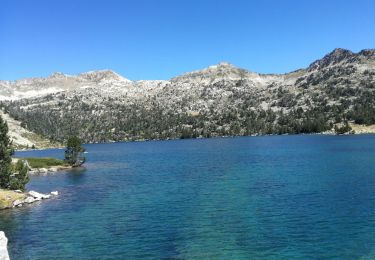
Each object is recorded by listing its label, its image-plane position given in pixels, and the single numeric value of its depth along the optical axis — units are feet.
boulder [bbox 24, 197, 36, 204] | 252.28
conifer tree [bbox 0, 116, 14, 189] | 272.72
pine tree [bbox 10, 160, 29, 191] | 277.23
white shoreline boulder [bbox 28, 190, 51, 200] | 265.93
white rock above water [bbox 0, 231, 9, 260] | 124.36
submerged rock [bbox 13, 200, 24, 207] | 242.58
